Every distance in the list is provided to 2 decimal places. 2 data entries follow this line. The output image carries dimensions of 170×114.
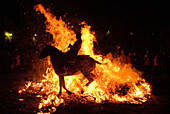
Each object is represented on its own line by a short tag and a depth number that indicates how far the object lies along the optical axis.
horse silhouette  7.17
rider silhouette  7.19
